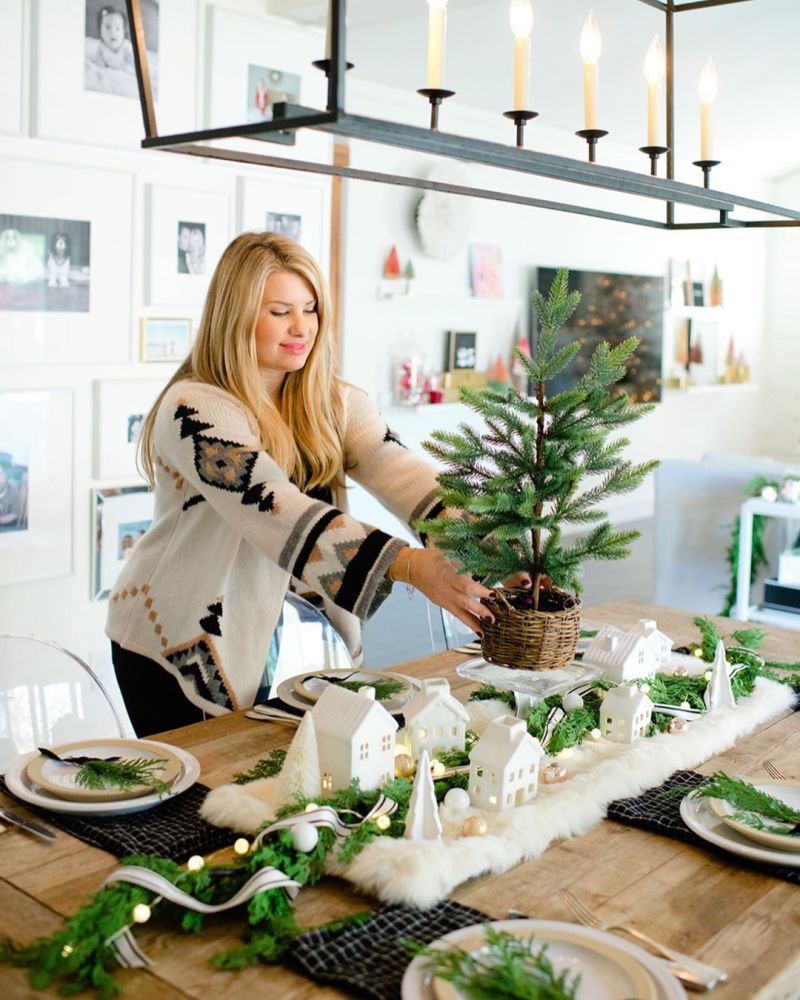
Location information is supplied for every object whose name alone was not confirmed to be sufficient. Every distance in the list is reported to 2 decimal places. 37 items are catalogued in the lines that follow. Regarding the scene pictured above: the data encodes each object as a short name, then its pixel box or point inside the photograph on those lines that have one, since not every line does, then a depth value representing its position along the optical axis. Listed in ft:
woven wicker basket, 5.54
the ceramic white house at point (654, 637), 6.81
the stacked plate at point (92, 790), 4.85
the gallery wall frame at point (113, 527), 13.62
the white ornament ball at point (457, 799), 4.83
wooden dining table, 3.66
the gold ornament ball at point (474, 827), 4.57
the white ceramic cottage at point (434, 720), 5.41
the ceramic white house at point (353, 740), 4.85
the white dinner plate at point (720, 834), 4.48
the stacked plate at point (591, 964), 3.52
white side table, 16.05
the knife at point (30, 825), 4.66
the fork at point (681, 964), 3.63
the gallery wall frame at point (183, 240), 13.87
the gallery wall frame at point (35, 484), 12.61
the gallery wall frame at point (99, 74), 12.48
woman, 6.37
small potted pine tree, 5.38
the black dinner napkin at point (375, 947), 3.63
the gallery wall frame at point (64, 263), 12.41
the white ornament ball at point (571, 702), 6.02
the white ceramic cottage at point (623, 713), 5.70
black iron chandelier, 3.97
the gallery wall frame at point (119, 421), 13.44
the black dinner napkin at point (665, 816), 4.50
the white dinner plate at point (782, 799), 4.55
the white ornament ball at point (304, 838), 4.24
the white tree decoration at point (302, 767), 4.74
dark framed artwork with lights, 27.68
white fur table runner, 4.19
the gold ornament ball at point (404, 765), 5.26
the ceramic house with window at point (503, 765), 4.83
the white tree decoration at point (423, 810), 4.50
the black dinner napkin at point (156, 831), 4.53
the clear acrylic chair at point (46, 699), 6.34
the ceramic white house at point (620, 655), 6.40
